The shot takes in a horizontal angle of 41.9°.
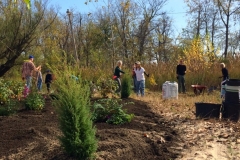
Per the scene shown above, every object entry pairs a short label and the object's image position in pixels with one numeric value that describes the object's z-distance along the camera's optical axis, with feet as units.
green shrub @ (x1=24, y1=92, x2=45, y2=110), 23.24
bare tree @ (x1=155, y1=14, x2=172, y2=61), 132.07
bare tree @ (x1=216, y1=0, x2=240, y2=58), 89.97
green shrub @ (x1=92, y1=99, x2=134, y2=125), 18.97
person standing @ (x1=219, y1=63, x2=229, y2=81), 44.21
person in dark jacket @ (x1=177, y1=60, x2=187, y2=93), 47.23
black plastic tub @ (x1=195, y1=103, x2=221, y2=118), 22.86
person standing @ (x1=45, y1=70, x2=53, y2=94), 42.08
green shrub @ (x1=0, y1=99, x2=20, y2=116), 21.47
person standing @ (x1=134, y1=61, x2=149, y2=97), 39.87
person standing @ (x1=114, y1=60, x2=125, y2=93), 40.07
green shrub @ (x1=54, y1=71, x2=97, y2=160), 12.57
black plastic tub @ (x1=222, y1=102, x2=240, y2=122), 21.77
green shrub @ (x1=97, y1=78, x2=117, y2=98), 31.73
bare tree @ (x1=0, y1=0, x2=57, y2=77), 49.24
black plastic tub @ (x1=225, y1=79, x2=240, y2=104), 22.18
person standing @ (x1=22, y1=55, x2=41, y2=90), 36.83
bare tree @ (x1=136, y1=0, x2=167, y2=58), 107.76
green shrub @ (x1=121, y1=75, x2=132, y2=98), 32.01
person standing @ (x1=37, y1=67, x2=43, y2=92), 40.89
